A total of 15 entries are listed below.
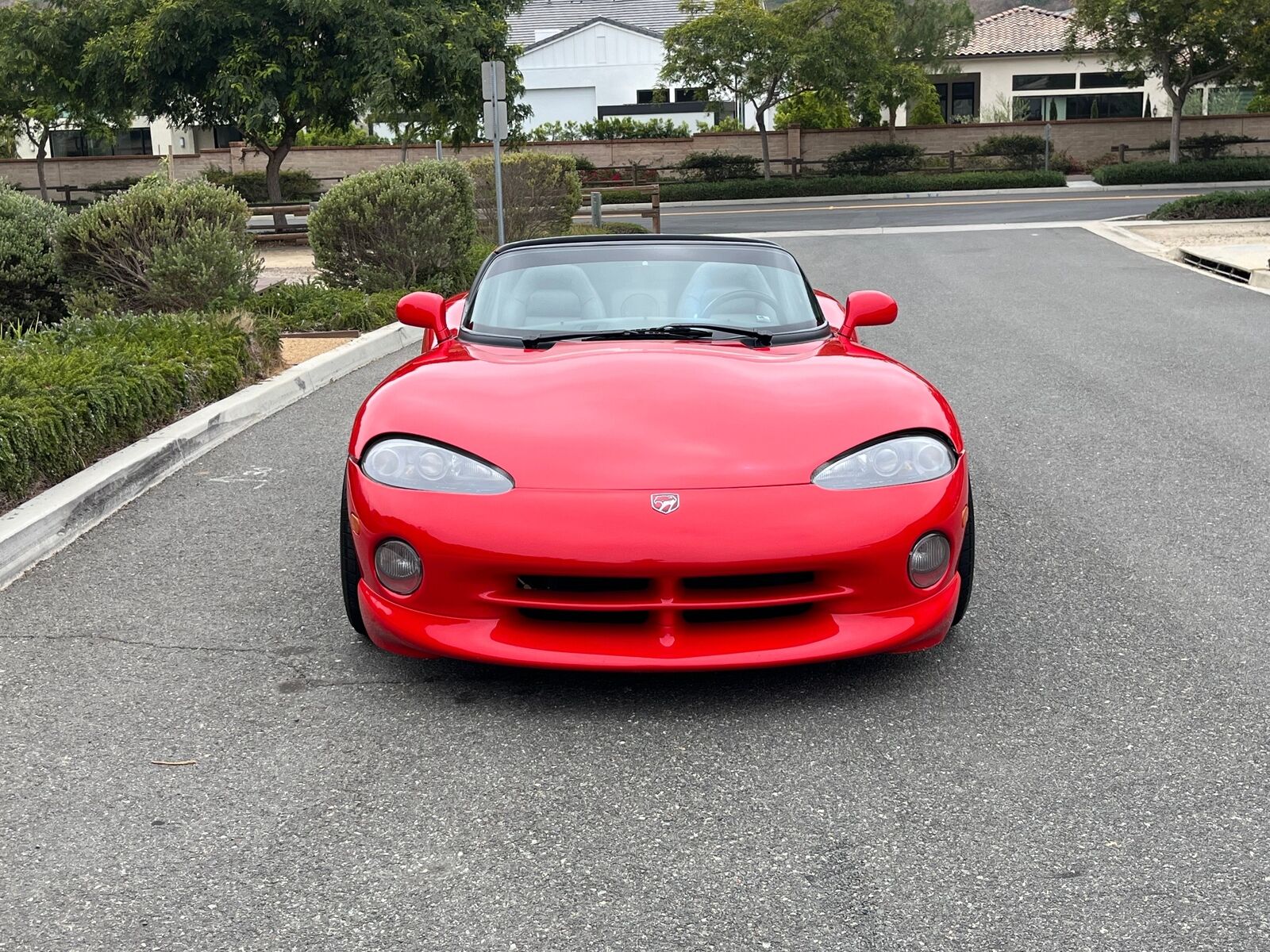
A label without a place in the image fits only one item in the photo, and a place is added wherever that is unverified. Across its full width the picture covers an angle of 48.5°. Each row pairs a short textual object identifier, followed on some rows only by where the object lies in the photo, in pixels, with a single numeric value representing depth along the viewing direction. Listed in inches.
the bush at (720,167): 1923.0
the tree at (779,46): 1712.6
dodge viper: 150.3
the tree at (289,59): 1127.6
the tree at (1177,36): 1631.4
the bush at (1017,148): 1957.4
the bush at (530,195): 895.1
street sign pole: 733.3
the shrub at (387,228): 577.9
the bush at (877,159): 1934.1
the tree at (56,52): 1230.3
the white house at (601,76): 2392.5
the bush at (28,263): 415.2
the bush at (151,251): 426.9
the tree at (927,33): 2095.2
